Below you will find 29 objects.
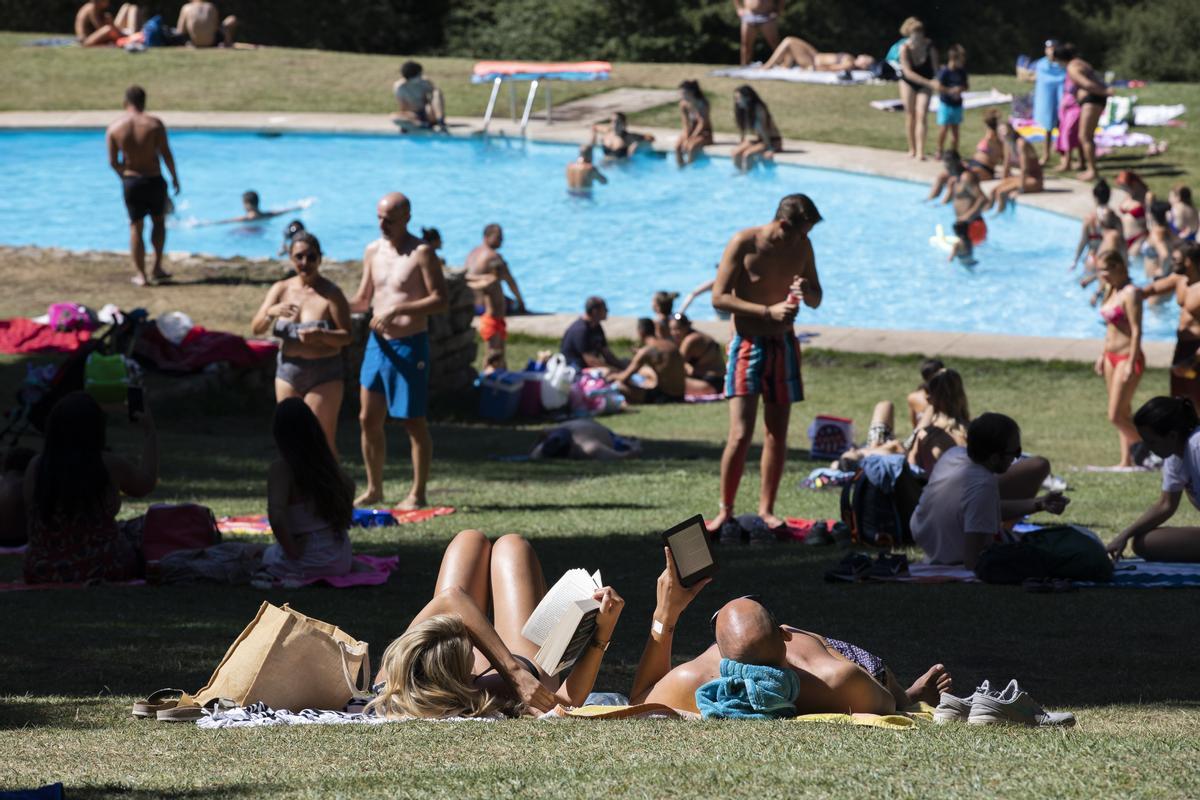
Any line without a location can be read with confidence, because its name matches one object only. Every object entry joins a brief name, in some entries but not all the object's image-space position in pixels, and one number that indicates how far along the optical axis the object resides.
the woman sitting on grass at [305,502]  15.40
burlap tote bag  11.08
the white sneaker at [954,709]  10.71
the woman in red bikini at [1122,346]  23.64
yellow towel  10.41
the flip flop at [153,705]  10.96
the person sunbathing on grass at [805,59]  67.19
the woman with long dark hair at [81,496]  14.94
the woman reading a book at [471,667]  10.34
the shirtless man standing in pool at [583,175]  53.78
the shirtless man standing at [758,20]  68.37
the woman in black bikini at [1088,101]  47.12
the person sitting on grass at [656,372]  31.89
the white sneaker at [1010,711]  10.44
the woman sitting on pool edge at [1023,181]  48.37
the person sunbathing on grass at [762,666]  10.49
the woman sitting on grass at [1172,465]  16.47
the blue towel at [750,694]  10.57
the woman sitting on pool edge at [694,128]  56.03
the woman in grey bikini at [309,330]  19.30
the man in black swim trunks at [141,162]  34.19
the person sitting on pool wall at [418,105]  58.87
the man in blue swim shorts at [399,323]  19.70
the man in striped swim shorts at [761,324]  18.08
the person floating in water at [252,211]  49.94
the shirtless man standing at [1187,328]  22.59
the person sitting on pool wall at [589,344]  32.69
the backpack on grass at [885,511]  18.16
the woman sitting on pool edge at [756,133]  54.69
